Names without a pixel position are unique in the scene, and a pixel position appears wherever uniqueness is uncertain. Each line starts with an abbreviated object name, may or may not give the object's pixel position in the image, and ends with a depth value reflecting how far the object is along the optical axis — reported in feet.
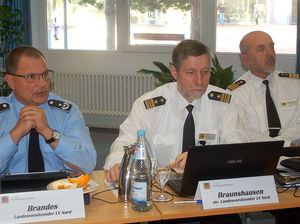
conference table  6.79
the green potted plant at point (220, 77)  13.98
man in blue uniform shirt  8.00
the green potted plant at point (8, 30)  18.36
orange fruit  7.21
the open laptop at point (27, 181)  7.13
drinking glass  7.14
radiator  20.06
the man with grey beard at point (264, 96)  10.59
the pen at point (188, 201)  7.18
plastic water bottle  6.92
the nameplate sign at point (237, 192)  7.05
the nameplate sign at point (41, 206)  6.64
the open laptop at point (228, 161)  6.94
